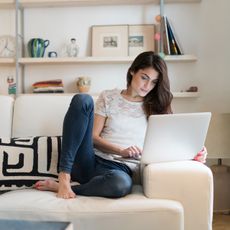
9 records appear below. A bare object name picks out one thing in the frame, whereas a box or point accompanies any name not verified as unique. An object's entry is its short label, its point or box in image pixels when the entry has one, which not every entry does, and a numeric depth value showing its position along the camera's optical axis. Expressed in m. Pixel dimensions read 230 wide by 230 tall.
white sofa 1.33
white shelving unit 2.73
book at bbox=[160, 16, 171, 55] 2.73
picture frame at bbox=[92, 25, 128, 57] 2.85
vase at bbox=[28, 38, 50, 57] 2.82
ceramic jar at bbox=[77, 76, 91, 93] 2.81
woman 1.49
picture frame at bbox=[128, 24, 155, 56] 2.84
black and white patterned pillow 1.68
